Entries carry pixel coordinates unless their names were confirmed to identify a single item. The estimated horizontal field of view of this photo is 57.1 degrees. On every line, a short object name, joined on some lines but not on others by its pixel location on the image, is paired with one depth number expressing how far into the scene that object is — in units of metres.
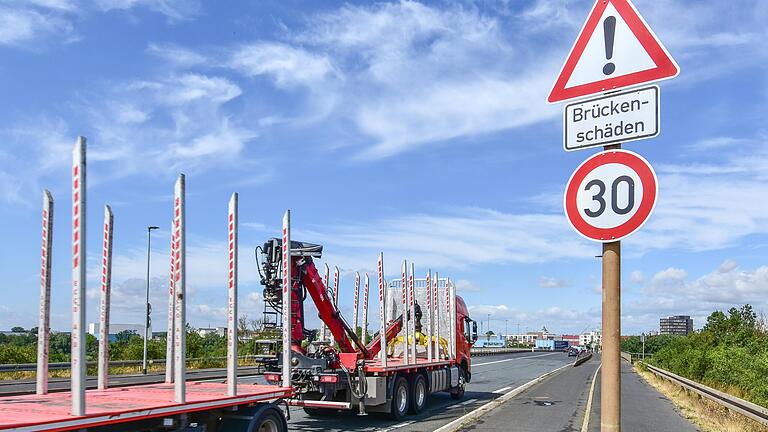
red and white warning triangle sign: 4.12
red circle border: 3.96
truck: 14.78
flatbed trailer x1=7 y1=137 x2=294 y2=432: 5.79
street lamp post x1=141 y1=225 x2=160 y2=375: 31.60
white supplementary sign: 4.05
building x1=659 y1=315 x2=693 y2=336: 183.39
